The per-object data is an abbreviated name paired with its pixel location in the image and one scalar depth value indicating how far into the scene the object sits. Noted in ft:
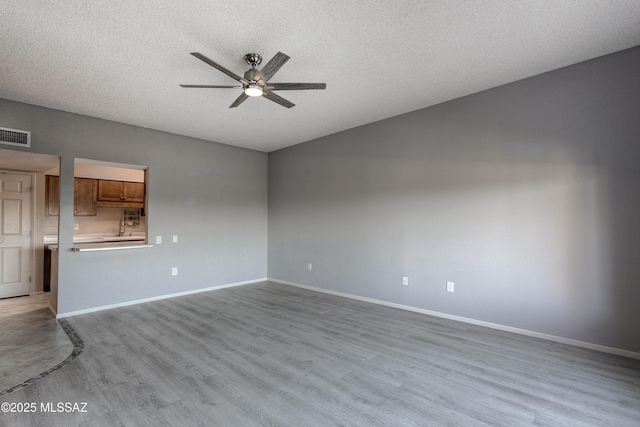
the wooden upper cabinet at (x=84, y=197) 18.15
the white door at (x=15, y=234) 16.12
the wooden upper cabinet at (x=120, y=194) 20.12
